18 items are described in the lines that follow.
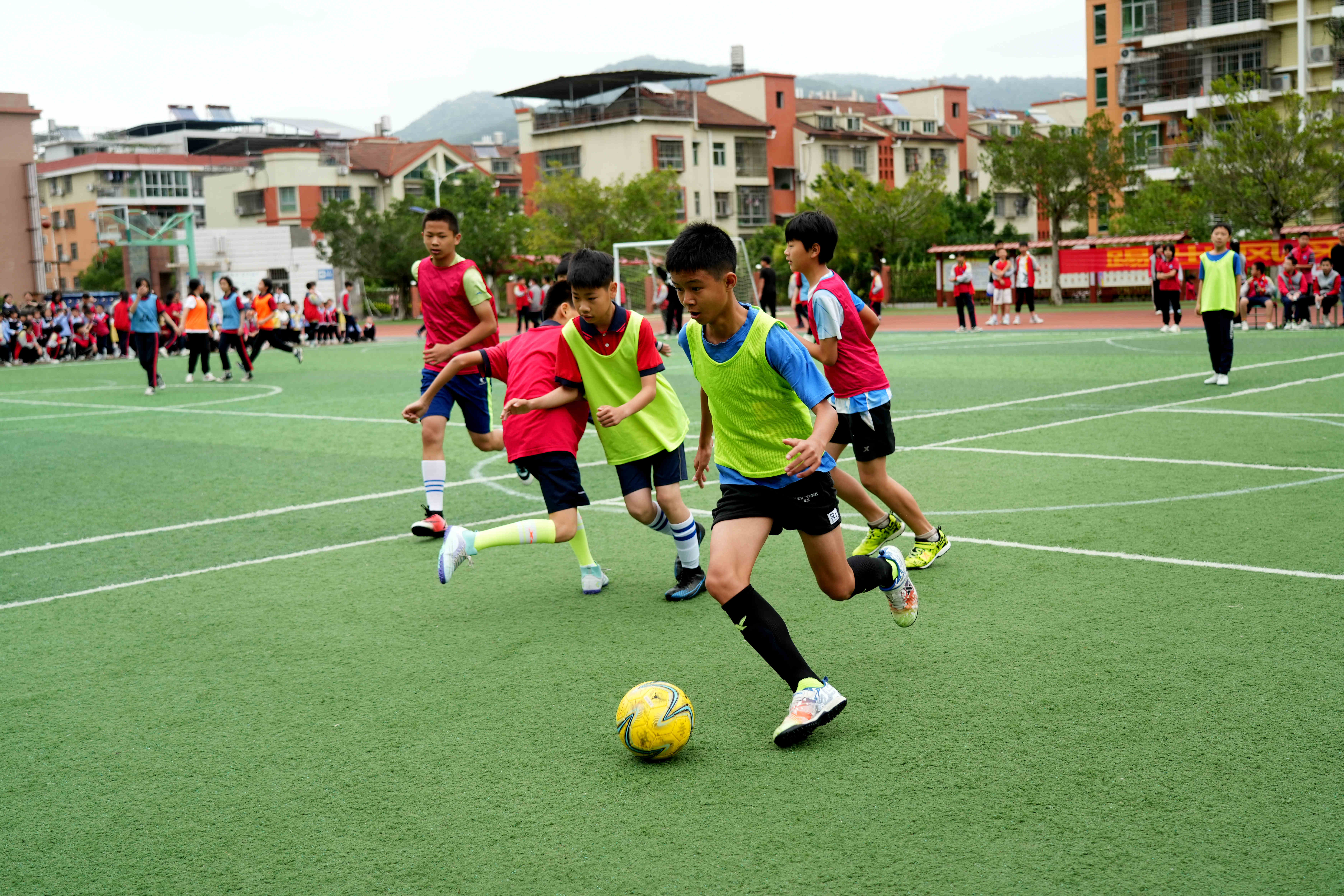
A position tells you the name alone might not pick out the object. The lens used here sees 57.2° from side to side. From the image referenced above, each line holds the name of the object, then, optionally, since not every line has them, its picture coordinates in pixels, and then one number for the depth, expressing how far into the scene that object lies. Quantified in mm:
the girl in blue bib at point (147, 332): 21125
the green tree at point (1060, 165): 42125
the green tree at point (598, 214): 58219
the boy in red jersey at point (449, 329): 8211
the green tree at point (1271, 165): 34906
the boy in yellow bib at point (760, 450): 4266
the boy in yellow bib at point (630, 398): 5676
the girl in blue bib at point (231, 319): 23234
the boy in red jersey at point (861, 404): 6227
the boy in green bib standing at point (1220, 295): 14297
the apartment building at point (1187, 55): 52875
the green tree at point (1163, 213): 42375
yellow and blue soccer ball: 4121
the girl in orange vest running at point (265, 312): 25891
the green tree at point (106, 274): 85375
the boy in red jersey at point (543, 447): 5910
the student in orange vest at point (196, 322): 23266
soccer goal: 34562
